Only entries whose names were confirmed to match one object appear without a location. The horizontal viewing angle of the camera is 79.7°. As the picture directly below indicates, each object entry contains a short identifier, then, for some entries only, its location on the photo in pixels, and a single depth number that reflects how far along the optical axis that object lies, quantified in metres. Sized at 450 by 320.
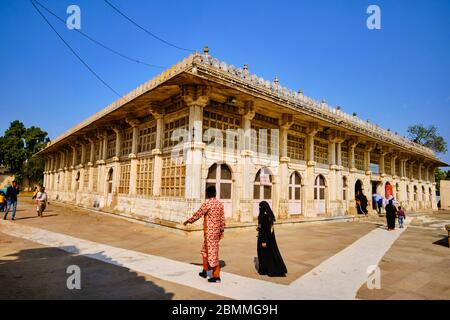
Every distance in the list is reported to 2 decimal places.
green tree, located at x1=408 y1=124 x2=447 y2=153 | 44.78
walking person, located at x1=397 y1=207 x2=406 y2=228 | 14.35
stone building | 10.46
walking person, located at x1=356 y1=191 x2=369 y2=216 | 19.45
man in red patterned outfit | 4.77
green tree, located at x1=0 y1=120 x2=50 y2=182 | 46.81
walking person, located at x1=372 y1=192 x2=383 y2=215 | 20.70
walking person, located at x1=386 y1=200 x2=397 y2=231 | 13.07
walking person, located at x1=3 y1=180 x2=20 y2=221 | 12.04
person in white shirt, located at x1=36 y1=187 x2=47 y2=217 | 13.58
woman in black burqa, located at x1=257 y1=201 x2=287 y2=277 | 5.22
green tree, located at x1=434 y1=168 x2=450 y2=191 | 54.59
